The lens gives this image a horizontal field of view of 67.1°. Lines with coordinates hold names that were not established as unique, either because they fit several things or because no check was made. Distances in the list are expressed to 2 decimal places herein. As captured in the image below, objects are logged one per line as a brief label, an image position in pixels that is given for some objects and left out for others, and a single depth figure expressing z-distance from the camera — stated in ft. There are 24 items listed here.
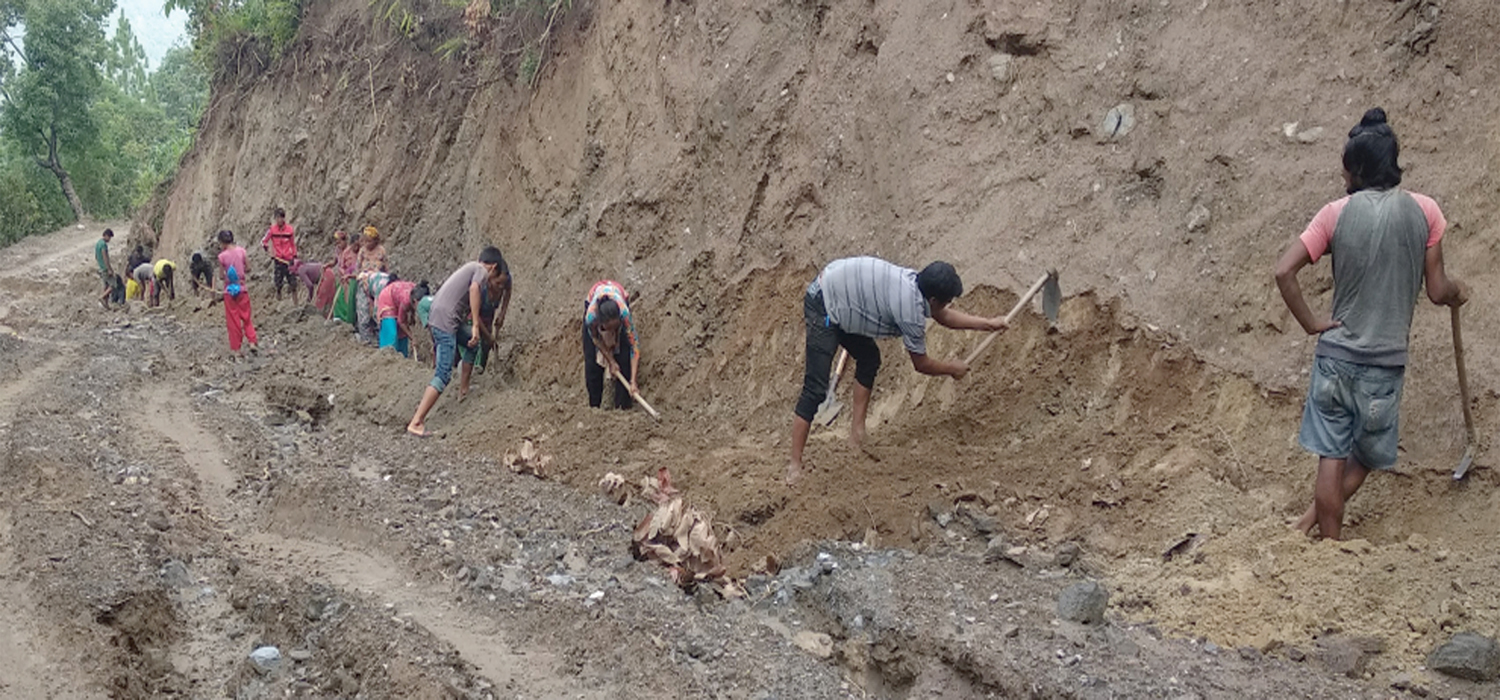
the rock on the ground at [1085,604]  13.26
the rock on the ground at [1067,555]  15.20
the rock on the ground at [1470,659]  11.31
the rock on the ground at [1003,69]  21.30
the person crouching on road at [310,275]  43.24
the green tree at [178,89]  153.86
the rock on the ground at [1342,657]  11.80
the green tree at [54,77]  87.15
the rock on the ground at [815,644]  13.67
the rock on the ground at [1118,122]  19.49
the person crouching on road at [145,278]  53.26
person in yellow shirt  51.85
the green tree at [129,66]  169.68
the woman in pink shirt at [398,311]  33.50
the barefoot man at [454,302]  26.66
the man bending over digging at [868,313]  17.57
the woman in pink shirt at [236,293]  35.37
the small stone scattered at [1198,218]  17.92
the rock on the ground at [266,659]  14.33
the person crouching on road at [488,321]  27.61
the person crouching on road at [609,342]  24.43
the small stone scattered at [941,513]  16.71
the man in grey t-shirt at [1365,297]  12.96
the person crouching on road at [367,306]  35.78
